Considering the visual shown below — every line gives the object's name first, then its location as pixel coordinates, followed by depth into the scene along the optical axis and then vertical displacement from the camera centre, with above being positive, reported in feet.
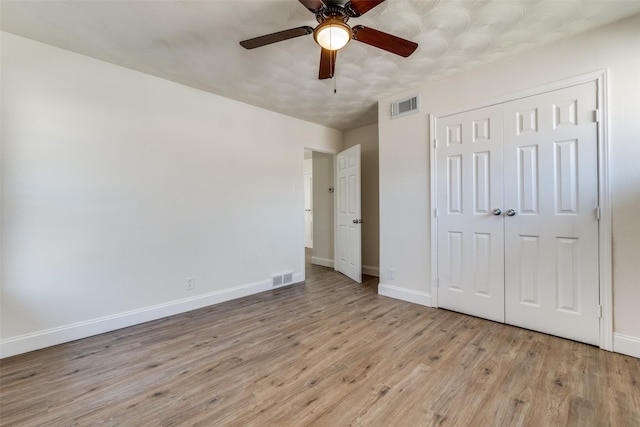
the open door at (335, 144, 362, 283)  13.34 -0.08
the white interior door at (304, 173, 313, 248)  25.34 -0.03
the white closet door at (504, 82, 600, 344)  7.11 -0.04
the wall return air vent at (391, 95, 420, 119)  10.25 +4.19
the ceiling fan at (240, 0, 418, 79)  5.01 +3.77
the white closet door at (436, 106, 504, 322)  8.59 -0.02
